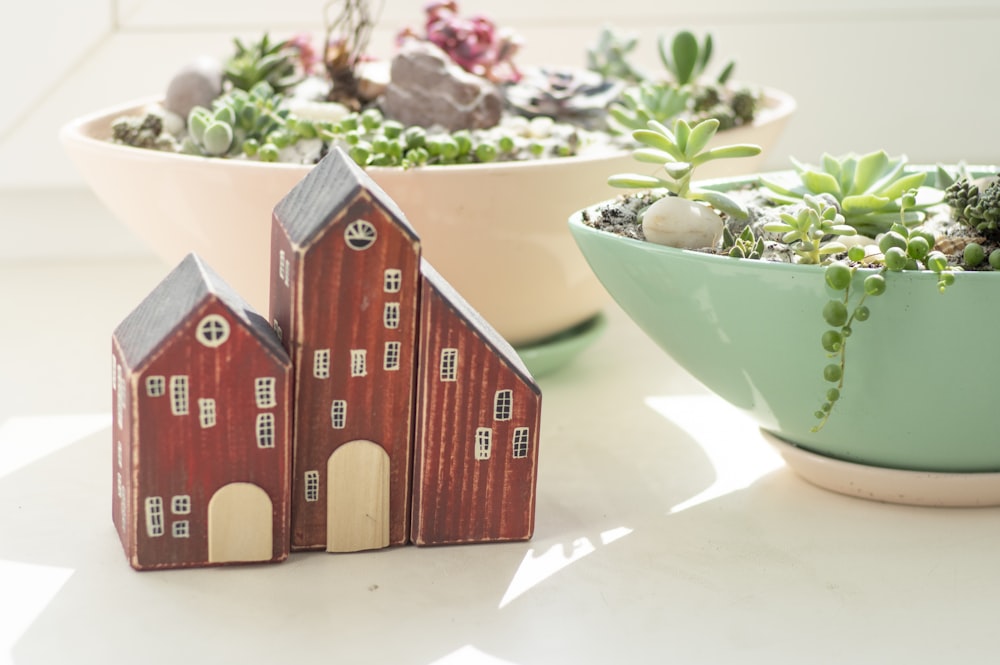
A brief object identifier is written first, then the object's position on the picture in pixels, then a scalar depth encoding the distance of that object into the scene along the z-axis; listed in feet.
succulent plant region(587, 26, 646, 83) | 3.36
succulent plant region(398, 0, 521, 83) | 3.21
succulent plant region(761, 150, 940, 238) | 2.48
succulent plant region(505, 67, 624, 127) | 3.11
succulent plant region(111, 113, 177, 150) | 2.94
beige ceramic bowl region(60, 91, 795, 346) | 2.70
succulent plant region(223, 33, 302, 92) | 3.11
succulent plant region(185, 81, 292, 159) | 2.80
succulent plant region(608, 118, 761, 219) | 2.45
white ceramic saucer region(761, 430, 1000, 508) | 2.45
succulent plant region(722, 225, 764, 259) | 2.39
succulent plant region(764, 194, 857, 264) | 2.35
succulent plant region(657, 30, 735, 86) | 3.15
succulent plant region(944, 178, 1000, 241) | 2.40
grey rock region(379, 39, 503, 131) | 2.94
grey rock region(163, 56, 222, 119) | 2.99
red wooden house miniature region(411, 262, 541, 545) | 2.31
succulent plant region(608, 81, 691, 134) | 2.91
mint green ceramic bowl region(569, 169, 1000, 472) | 2.31
